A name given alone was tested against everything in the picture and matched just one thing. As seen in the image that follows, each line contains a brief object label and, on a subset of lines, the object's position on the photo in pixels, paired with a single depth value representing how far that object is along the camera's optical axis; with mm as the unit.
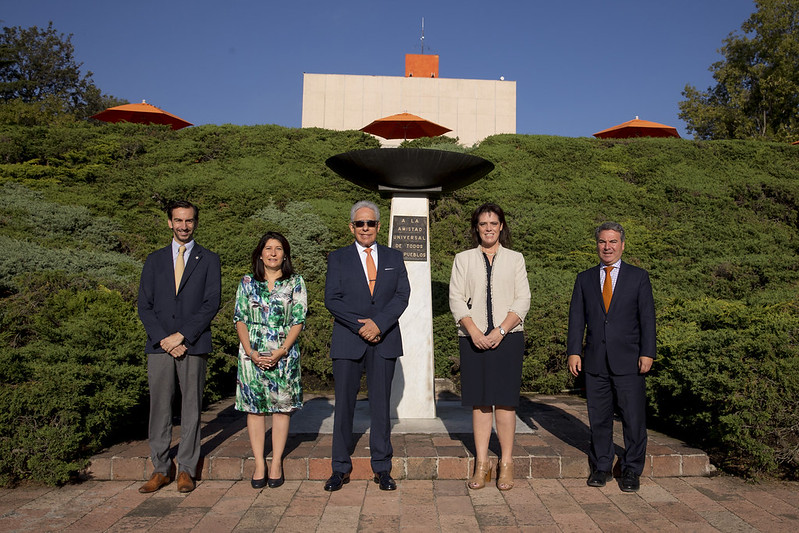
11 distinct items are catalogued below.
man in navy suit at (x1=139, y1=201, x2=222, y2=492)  3461
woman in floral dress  3467
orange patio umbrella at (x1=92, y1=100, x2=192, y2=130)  15203
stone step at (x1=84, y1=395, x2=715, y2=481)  3682
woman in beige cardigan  3500
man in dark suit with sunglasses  3525
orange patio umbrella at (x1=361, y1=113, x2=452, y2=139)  14742
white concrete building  22391
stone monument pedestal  4703
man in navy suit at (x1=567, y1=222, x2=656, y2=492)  3582
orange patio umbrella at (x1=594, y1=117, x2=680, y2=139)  15852
